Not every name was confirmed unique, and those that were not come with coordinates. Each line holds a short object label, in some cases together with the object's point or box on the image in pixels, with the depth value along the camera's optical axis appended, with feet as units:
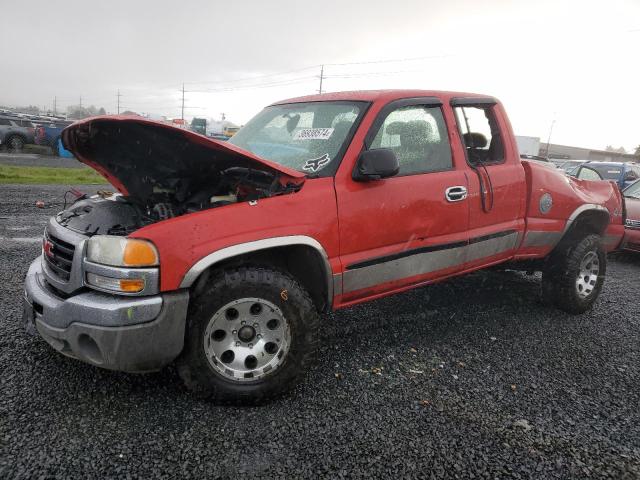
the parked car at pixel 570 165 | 32.92
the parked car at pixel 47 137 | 68.74
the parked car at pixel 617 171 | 36.35
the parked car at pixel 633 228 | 23.43
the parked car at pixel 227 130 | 149.39
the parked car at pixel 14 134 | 67.72
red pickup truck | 7.91
